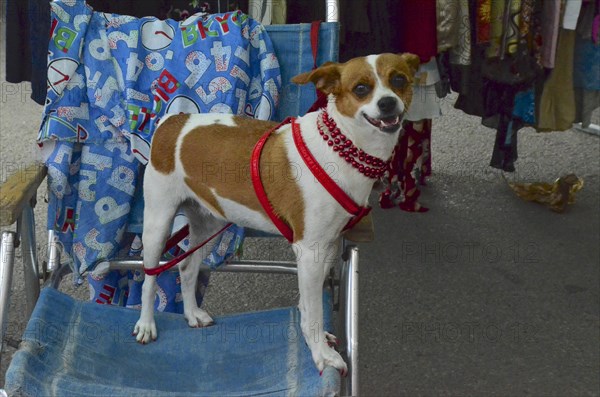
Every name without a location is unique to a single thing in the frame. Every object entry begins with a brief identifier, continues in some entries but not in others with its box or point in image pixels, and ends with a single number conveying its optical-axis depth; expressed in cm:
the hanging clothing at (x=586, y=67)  260
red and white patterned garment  283
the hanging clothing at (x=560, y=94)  266
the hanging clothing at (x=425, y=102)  254
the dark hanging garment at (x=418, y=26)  233
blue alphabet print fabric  159
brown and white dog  123
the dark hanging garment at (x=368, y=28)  227
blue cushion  130
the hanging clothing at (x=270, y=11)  212
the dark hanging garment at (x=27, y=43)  166
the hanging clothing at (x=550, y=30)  249
